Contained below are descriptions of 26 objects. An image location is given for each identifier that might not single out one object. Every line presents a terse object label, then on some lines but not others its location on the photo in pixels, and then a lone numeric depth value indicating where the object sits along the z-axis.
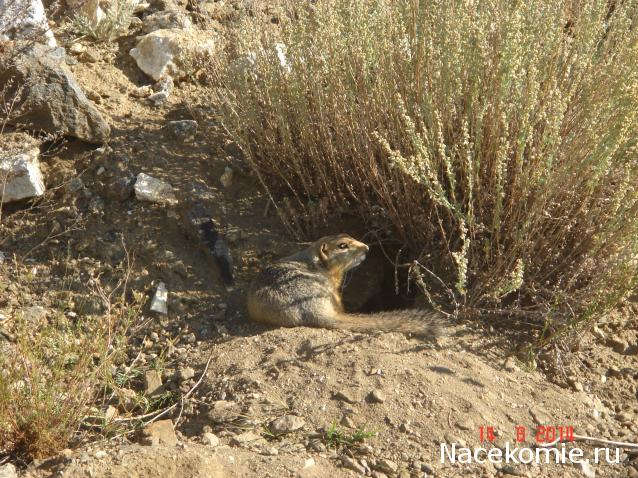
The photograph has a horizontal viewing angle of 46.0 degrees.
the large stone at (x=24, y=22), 5.25
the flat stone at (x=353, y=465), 3.40
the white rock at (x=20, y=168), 4.89
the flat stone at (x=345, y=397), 3.77
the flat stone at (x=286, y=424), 3.62
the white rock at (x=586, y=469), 3.58
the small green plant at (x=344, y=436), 3.56
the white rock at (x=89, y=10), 6.18
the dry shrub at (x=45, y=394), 3.24
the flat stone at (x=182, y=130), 5.48
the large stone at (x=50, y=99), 5.10
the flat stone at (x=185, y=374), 4.08
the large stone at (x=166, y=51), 6.05
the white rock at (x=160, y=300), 4.55
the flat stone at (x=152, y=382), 4.04
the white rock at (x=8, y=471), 3.07
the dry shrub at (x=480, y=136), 4.00
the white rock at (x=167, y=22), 6.39
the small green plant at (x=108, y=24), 6.09
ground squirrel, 4.24
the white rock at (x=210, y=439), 3.53
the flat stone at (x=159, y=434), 3.55
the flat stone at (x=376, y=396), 3.76
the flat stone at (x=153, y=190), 5.03
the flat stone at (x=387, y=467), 3.42
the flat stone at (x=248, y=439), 3.53
